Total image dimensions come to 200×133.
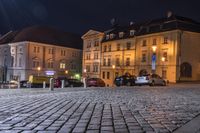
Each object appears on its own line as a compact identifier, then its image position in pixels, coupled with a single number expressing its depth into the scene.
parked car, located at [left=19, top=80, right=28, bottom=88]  26.17
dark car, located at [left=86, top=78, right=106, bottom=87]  24.11
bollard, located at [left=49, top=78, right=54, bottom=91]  14.78
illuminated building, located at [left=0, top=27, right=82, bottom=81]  40.87
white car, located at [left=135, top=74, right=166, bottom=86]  21.36
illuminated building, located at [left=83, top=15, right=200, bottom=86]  31.23
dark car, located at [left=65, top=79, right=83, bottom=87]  25.23
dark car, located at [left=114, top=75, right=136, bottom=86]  23.10
